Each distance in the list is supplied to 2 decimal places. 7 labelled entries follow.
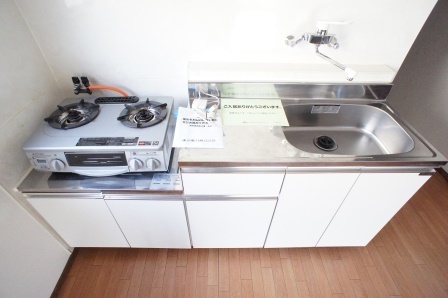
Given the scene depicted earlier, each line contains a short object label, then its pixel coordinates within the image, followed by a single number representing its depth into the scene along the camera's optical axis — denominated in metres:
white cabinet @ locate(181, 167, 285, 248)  0.98
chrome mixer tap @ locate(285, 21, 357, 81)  1.02
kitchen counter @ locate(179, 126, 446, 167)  0.91
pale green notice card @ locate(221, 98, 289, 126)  1.09
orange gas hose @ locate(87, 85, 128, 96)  1.24
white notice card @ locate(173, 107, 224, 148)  0.97
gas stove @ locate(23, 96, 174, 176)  0.96
